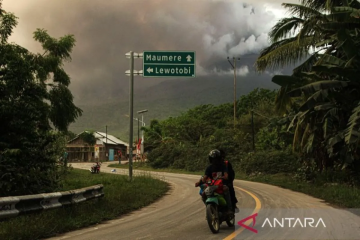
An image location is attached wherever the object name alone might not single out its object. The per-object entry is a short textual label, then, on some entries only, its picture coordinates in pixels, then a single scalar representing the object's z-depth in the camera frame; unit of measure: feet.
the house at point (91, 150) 244.69
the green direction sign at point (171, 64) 57.36
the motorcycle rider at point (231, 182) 25.39
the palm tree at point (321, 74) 47.29
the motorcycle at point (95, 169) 100.83
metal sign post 60.39
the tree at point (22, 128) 34.86
